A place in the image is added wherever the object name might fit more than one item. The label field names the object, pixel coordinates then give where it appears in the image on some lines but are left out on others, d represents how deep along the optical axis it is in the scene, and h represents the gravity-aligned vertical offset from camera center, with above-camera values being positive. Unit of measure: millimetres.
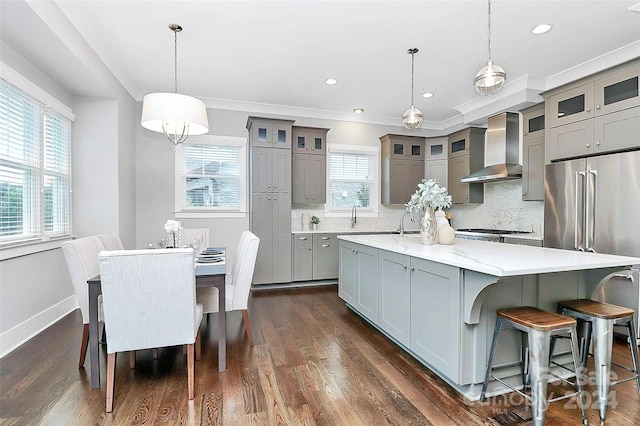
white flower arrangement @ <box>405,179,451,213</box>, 2793 +123
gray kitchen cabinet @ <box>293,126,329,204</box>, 5219 +774
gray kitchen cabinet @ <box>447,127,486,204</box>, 5297 +856
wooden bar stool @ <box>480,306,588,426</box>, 1688 -708
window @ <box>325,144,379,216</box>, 5727 +591
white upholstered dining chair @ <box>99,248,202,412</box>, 1855 -542
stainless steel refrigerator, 2934 +32
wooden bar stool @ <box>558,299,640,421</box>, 1832 -708
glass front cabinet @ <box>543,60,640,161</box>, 3098 +1048
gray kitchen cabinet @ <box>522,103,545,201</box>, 4145 +785
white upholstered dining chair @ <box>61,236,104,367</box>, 2258 -428
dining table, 2088 -636
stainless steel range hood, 4544 +946
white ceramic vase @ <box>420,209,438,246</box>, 2836 -146
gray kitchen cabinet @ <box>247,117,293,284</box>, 4859 +235
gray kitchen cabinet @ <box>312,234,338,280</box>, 5113 -728
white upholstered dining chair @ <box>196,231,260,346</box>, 2698 -702
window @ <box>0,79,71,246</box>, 2730 +405
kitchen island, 1905 -559
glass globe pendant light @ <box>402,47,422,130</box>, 3236 +961
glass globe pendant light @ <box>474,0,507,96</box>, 2271 +965
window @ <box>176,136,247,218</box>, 4906 +538
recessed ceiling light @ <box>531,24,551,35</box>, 2891 +1691
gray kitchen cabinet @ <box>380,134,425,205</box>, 5734 +830
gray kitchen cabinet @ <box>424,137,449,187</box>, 5766 +955
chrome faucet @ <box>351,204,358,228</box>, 5793 -100
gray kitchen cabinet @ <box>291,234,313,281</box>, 5027 -722
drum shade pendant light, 2404 +784
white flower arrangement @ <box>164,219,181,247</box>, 2839 -135
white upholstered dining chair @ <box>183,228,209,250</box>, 3792 -298
